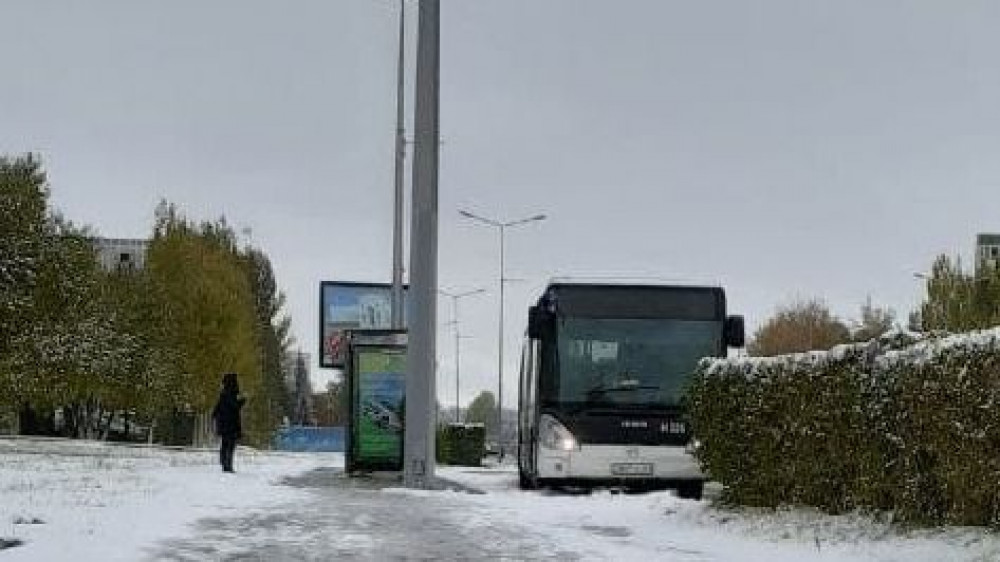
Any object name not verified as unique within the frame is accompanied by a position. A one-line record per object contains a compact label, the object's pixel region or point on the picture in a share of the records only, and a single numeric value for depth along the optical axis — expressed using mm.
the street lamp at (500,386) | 78825
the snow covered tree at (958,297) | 61188
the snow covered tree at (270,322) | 77312
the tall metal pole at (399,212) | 37500
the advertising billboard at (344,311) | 45469
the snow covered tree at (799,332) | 90562
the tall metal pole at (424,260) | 21172
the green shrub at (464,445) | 44344
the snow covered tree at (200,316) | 56812
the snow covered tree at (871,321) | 85988
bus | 19938
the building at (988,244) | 103575
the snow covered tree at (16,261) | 40562
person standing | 24781
